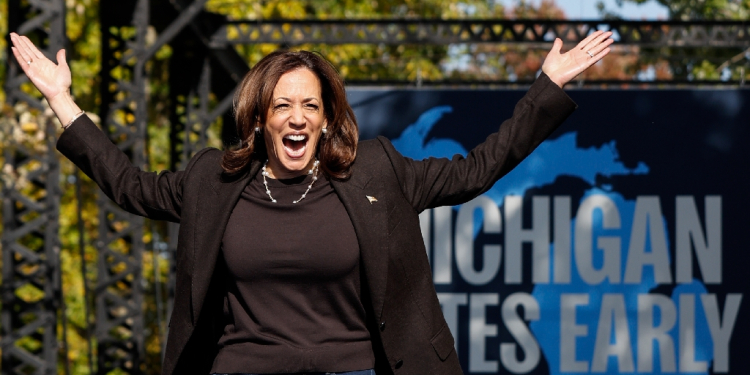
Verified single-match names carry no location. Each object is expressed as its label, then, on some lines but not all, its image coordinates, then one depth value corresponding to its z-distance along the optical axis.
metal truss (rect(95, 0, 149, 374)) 16.78
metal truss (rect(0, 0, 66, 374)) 11.98
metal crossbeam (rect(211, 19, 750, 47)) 18.91
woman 5.04
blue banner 15.78
